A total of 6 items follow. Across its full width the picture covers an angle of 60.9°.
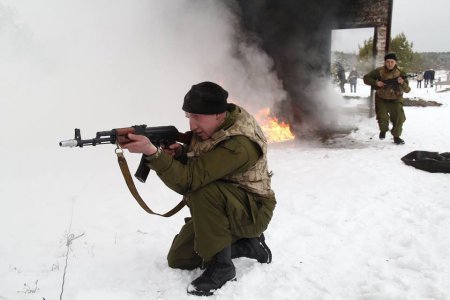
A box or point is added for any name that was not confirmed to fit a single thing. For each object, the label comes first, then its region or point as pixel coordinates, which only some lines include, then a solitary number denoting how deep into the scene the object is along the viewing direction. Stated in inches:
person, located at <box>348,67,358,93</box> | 912.9
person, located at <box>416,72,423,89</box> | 1027.1
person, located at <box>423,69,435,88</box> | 993.7
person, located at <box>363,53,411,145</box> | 282.5
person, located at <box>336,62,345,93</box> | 892.8
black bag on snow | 209.5
